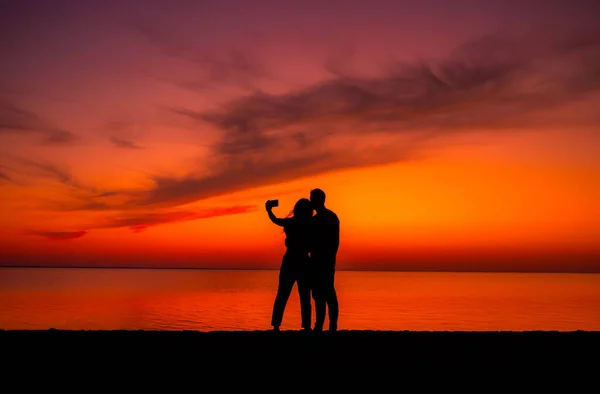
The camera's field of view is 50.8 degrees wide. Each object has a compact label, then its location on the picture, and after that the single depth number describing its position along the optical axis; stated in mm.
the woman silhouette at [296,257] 10617
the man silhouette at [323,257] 10602
